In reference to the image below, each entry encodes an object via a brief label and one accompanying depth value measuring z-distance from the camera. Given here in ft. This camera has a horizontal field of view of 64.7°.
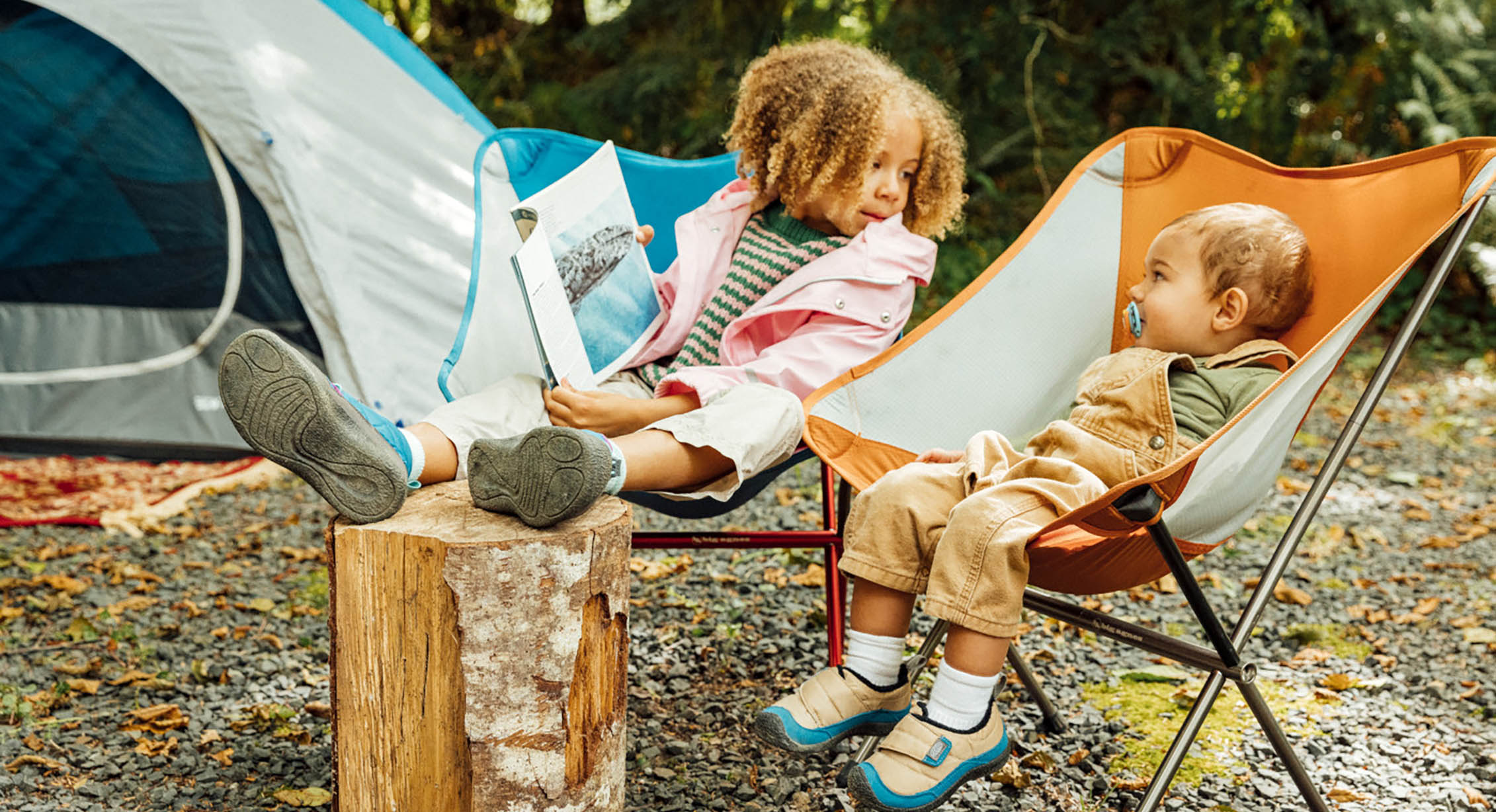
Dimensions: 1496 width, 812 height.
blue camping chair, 6.73
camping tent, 10.01
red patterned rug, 10.50
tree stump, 4.63
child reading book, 4.74
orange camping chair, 4.70
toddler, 4.75
